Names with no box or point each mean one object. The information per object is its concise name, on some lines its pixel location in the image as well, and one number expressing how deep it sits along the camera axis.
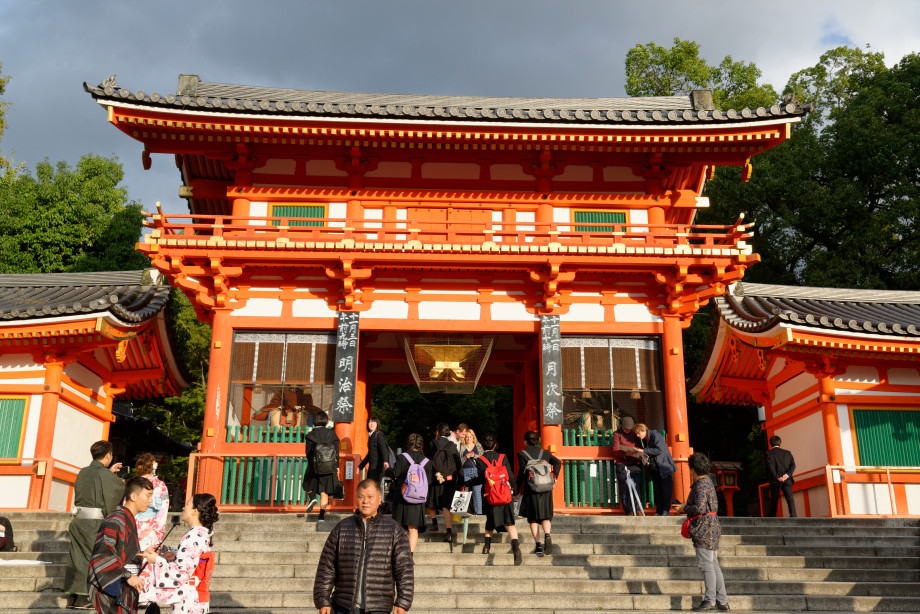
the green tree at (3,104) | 28.23
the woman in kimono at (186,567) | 5.77
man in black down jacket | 5.24
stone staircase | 8.67
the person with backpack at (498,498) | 9.84
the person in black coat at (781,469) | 12.95
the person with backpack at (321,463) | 11.03
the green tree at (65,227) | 26.53
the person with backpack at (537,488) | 9.81
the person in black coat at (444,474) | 10.45
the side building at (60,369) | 13.75
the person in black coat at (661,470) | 12.48
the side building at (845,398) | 13.25
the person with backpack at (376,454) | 10.98
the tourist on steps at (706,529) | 8.44
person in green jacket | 8.38
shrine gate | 13.68
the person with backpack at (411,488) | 9.76
